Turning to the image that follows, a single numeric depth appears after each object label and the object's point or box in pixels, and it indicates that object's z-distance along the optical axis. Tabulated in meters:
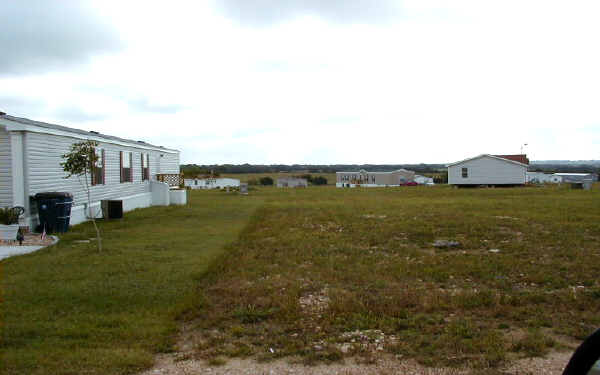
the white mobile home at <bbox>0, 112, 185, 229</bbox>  12.18
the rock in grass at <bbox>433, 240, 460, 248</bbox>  10.41
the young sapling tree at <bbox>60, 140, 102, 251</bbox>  10.50
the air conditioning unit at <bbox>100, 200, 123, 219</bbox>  16.47
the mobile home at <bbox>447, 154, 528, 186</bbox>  41.03
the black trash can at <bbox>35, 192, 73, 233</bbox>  12.41
